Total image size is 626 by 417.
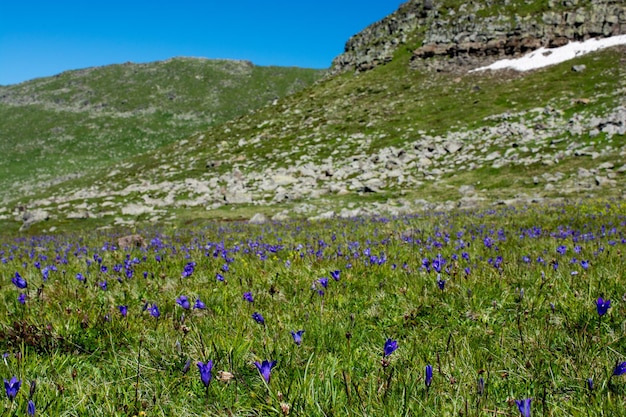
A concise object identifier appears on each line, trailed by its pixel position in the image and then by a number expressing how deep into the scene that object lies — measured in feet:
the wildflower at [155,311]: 10.36
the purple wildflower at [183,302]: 10.15
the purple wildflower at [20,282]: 11.77
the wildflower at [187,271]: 14.55
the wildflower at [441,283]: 12.07
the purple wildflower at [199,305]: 10.64
